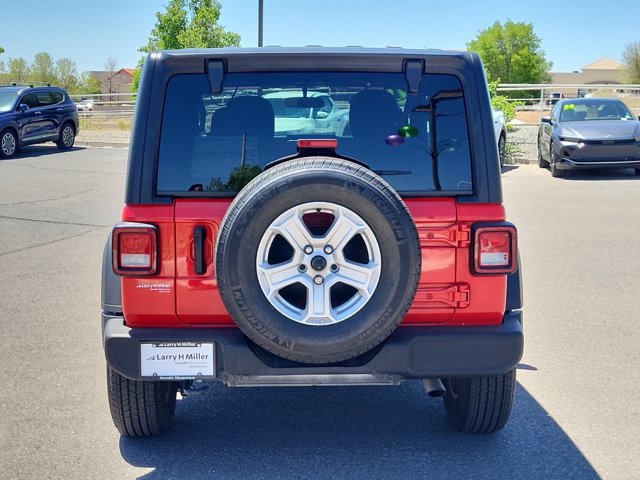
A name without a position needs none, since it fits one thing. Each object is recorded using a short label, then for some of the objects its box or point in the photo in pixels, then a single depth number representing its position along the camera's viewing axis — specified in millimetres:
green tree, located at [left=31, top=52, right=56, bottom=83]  88188
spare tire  3461
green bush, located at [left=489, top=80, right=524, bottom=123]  21266
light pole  19281
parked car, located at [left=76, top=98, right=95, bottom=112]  42731
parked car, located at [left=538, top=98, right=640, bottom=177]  16656
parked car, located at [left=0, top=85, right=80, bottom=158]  22438
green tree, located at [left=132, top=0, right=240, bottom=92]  43375
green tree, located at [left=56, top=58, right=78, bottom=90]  90631
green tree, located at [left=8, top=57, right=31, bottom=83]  87312
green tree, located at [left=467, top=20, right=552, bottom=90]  95750
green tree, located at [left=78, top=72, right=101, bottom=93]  94931
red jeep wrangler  3760
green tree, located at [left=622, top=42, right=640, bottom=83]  78725
